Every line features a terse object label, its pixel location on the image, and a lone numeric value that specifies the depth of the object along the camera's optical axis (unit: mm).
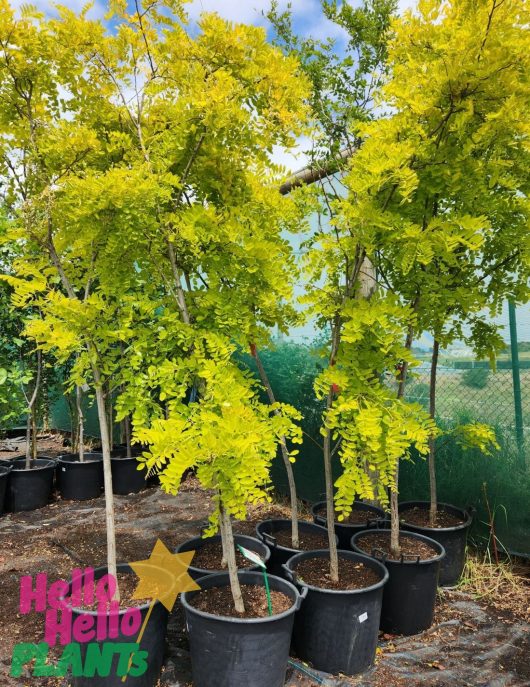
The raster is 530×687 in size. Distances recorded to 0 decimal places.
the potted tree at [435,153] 2270
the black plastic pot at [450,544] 3270
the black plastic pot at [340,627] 2467
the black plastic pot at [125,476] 5547
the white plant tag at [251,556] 2146
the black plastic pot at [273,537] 3064
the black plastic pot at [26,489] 5051
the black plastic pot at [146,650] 2170
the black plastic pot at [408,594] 2803
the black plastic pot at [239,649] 2123
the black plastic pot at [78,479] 5328
